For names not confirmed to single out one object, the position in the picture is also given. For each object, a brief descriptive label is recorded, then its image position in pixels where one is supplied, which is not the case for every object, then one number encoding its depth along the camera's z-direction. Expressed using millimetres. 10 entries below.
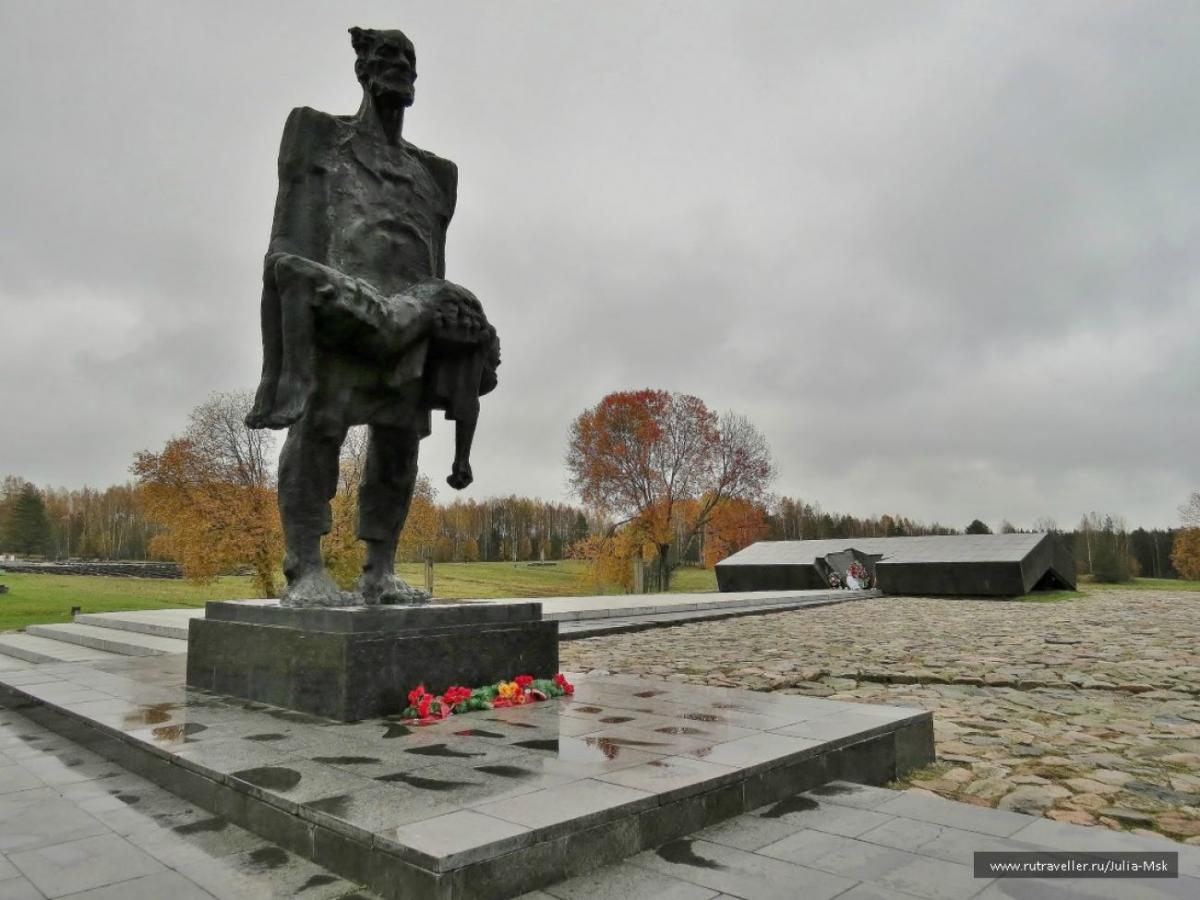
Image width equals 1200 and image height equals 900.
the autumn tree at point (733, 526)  33938
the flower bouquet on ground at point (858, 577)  24500
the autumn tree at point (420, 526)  22219
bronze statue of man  4637
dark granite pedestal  4105
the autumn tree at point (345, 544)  20625
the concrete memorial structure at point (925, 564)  21609
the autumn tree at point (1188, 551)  43500
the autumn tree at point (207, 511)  20516
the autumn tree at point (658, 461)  31984
